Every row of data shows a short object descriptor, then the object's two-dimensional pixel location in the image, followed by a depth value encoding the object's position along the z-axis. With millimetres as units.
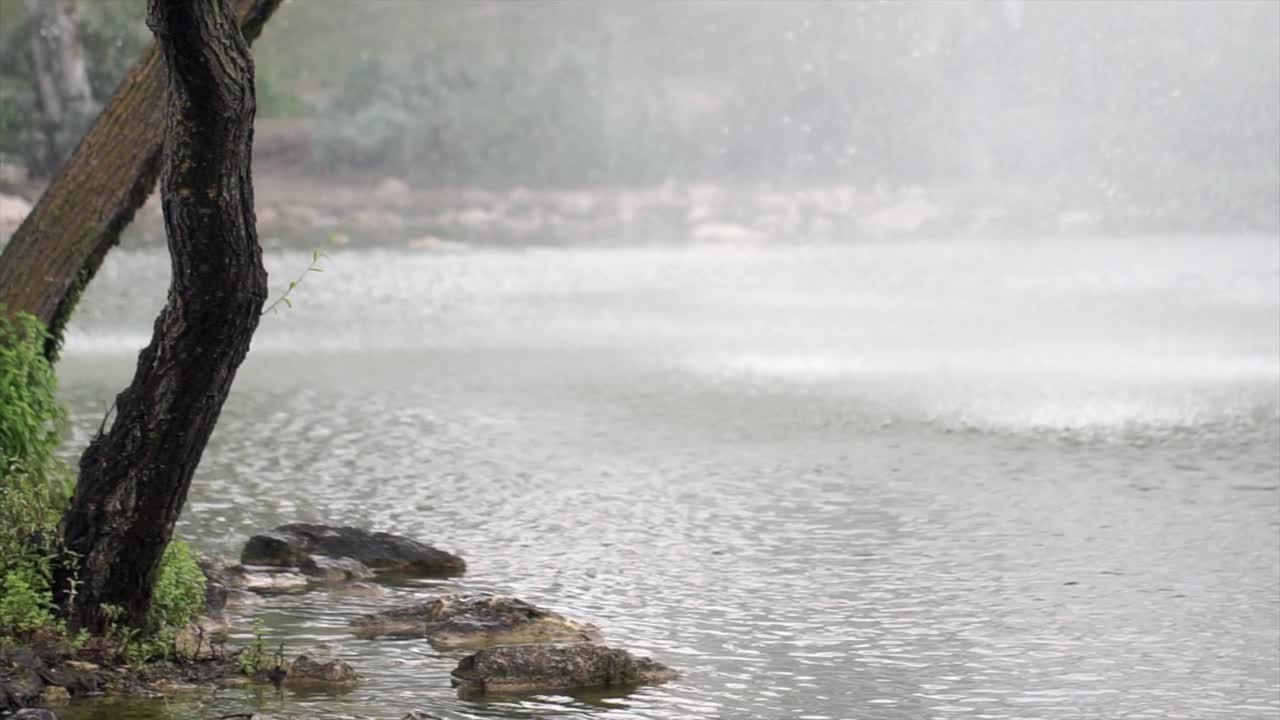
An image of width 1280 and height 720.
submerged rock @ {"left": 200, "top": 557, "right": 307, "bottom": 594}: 17094
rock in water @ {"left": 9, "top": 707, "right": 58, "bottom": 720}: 11531
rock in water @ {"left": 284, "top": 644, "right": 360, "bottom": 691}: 13867
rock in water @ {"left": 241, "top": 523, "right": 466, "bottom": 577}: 18484
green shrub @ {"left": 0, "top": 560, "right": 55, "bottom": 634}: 13203
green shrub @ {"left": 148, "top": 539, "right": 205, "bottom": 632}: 14383
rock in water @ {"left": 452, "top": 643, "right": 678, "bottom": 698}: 14016
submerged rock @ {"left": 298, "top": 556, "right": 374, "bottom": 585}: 17984
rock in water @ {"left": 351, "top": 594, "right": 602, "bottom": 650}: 15375
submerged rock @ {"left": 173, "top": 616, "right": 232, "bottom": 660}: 14062
